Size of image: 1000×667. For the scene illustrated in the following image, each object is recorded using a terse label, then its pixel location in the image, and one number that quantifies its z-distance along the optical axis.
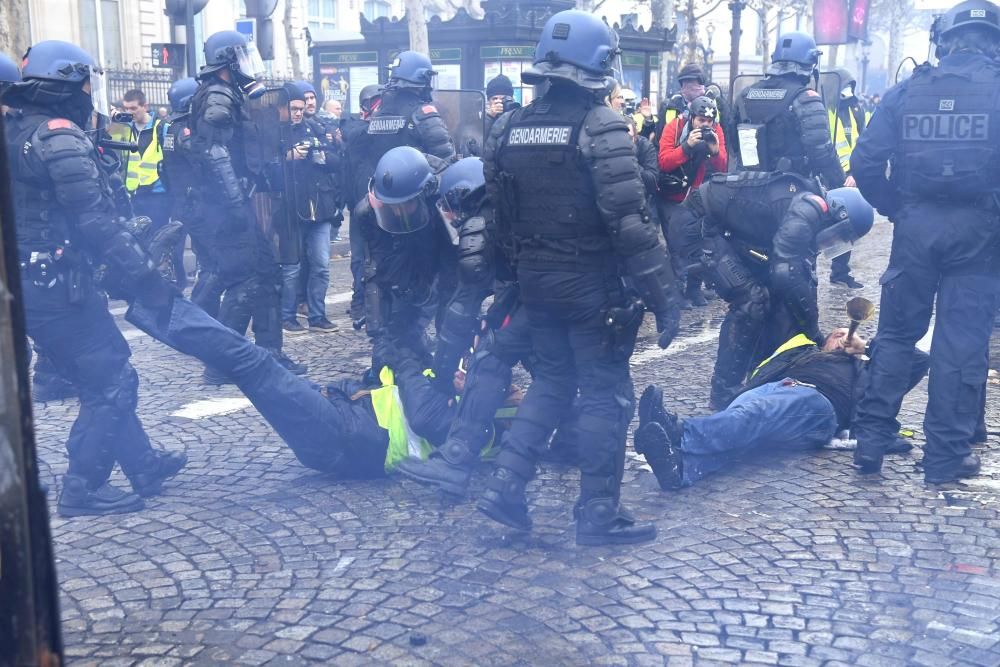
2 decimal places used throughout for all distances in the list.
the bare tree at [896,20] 51.66
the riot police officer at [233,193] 7.24
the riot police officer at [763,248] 6.19
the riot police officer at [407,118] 8.13
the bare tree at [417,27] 18.86
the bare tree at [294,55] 27.45
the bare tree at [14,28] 12.76
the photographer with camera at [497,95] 11.22
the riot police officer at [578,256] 4.25
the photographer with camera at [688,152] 7.48
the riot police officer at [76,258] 4.77
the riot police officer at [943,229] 5.02
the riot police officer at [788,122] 7.02
